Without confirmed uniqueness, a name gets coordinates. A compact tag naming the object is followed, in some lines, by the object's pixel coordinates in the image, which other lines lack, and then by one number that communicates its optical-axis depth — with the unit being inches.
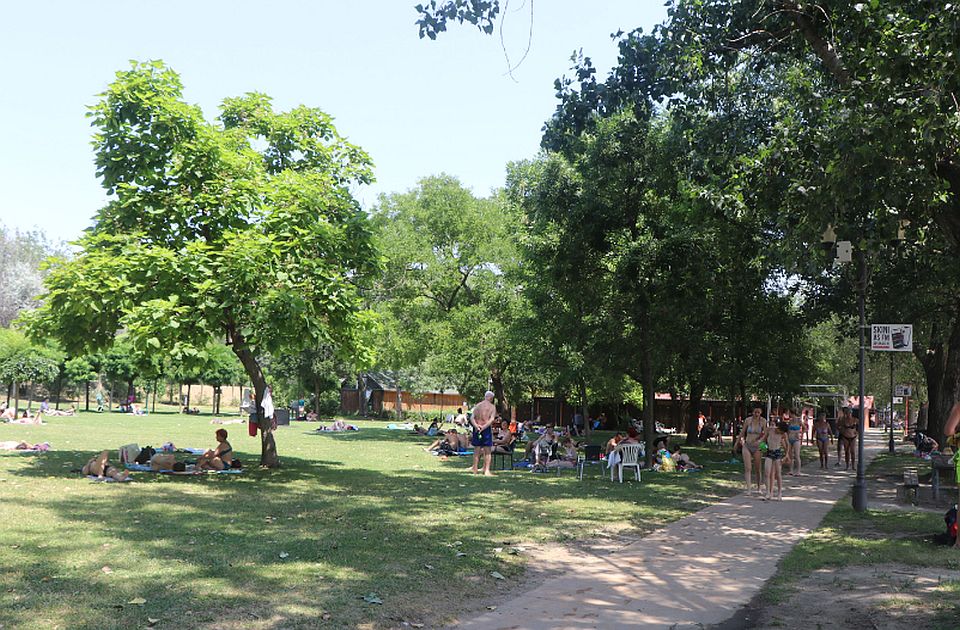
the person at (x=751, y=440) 609.0
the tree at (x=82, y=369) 2069.4
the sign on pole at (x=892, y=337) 511.5
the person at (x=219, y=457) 663.1
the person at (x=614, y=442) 729.6
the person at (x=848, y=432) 900.0
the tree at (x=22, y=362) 1731.1
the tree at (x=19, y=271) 3284.9
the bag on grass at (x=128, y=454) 661.9
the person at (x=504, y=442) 852.0
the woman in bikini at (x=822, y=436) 926.4
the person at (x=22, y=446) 811.4
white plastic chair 716.7
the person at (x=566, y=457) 803.3
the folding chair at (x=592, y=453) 831.1
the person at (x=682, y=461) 855.1
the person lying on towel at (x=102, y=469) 584.7
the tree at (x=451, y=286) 1427.2
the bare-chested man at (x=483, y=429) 705.0
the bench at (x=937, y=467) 549.3
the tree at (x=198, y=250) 565.0
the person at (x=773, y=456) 584.1
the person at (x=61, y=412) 1671.3
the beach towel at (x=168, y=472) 650.8
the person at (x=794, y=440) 842.2
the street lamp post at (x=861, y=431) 516.1
